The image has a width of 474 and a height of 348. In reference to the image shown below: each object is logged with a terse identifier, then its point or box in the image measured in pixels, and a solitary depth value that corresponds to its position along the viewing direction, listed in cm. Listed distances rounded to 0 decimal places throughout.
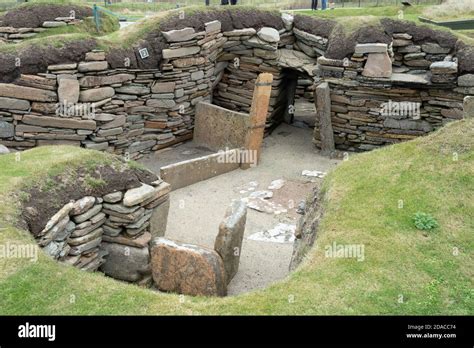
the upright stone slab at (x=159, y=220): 864
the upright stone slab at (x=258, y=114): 1320
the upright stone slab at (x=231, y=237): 812
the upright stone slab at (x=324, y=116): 1423
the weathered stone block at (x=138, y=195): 795
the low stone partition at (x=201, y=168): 1225
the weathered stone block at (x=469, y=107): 927
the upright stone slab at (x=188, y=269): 707
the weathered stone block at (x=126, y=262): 802
